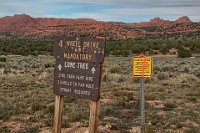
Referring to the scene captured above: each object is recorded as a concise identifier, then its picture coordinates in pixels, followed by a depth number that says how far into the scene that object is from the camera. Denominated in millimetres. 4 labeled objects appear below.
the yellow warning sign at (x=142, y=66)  10309
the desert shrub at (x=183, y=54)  52050
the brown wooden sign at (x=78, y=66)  9078
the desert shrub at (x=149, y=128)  10420
